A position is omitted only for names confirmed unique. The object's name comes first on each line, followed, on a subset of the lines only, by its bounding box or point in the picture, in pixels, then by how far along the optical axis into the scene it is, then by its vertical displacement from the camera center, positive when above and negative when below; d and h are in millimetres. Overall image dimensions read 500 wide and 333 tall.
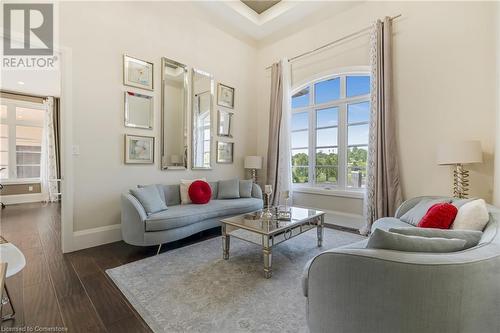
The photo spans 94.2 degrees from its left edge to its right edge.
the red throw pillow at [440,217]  1836 -421
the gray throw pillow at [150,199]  2799 -430
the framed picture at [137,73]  3232 +1318
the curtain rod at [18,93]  5731 +1797
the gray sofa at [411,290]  941 -536
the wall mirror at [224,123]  4500 +819
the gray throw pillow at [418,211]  2266 -466
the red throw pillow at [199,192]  3443 -418
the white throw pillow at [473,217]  1608 -368
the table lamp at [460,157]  2467 +85
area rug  1559 -1049
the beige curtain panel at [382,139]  3262 +365
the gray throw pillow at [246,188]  4145 -428
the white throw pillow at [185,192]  3514 -424
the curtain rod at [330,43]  3585 +2085
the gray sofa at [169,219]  2615 -671
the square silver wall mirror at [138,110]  3271 +782
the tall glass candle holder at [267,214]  2695 -600
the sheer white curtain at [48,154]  6156 +259
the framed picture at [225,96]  4480 +1358
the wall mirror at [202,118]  4086 +836
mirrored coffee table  2174 -674
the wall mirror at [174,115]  3658 +803
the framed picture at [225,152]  4512 +244
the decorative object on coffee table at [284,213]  2680 -604
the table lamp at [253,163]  4562 +27
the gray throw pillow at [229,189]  3975 -429
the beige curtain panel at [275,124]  4562 +795
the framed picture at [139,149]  3283 +220
